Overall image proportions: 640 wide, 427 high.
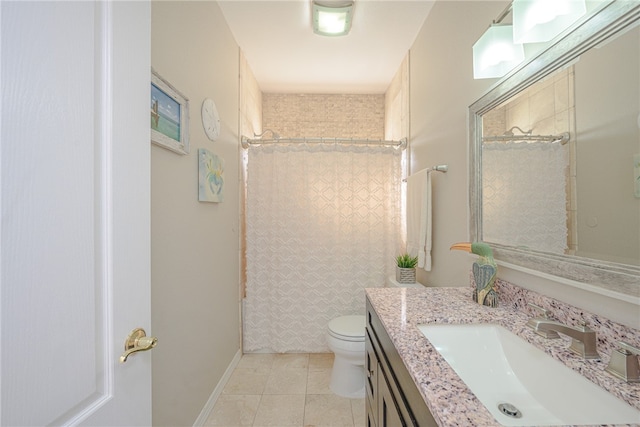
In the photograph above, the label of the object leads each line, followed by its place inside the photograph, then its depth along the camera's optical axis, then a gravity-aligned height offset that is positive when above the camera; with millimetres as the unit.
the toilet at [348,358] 1704 -965
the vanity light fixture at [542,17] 737 +592
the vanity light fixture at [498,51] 985 +634
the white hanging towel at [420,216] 1685 -14
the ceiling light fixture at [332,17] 1702 +1350
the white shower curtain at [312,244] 2268 -252
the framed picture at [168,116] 1068 +450
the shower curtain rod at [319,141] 2240 +639
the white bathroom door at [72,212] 407 +8
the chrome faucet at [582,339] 634 -310
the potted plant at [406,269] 1844 -389
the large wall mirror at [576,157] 620 +168
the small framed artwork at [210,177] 1496 +237
